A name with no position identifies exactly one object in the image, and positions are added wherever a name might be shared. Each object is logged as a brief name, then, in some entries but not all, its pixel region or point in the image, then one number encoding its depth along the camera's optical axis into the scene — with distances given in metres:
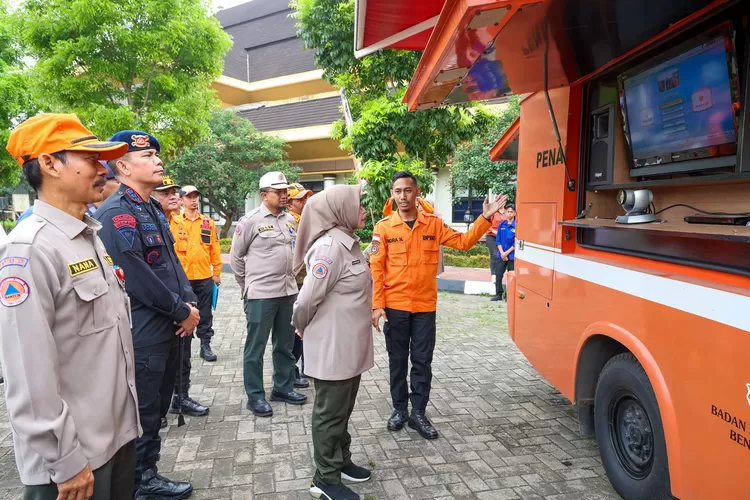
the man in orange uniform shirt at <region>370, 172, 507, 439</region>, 3.75
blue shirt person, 8.77
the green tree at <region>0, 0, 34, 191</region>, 15.22
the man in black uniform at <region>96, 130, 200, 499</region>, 2.57
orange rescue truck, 2.04
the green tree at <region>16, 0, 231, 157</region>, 9.30
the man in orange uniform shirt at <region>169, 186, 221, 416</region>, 5.32
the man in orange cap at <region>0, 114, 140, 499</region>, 1.45
